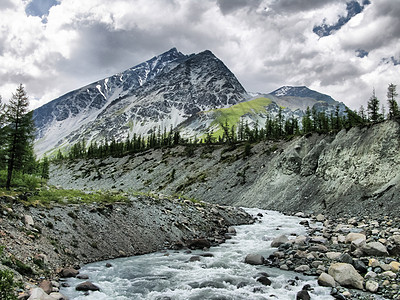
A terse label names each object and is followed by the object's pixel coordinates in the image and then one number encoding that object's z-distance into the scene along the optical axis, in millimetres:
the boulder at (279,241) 21875
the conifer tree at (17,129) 32594
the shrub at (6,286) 7781
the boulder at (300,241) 20923
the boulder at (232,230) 26984
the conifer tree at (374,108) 71062
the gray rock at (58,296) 10623
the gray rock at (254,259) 17588
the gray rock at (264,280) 13906
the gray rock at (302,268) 15758
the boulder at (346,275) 12855
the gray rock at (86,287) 12469
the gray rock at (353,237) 19775
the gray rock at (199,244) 21609
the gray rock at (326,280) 13180
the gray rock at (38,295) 9552
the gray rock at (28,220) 15648
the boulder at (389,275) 13003
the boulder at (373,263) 14331
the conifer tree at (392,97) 70388
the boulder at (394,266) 13635
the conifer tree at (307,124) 95281
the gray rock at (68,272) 13750
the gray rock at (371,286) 12190
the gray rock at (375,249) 16234
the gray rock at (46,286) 11214
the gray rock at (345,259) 15203
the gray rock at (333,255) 16652
